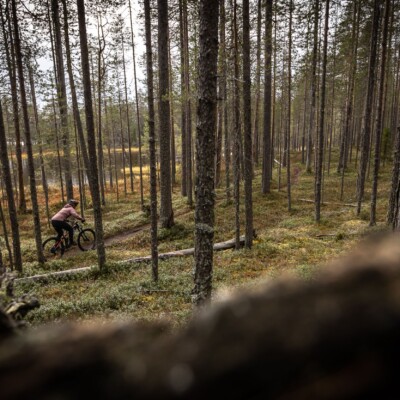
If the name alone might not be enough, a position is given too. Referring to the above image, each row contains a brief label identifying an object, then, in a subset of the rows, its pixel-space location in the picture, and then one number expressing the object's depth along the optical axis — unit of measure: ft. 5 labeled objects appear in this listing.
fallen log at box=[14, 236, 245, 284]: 33.71
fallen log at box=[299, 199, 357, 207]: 60.21
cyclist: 44.34
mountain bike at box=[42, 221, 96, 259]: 46.22
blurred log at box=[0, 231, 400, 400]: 2.18
